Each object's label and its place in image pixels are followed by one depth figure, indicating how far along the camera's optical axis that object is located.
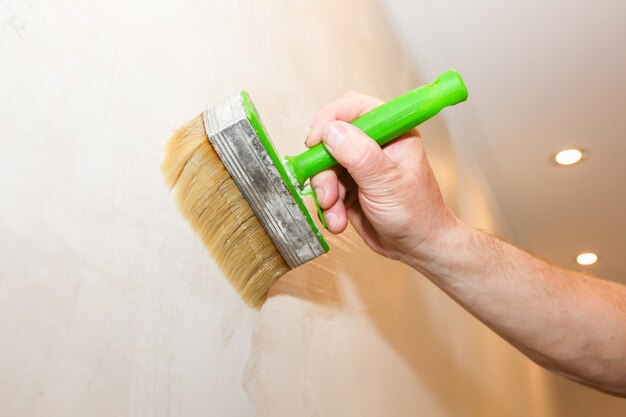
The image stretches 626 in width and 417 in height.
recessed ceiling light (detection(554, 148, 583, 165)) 1.92
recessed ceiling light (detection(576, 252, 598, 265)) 2.82
